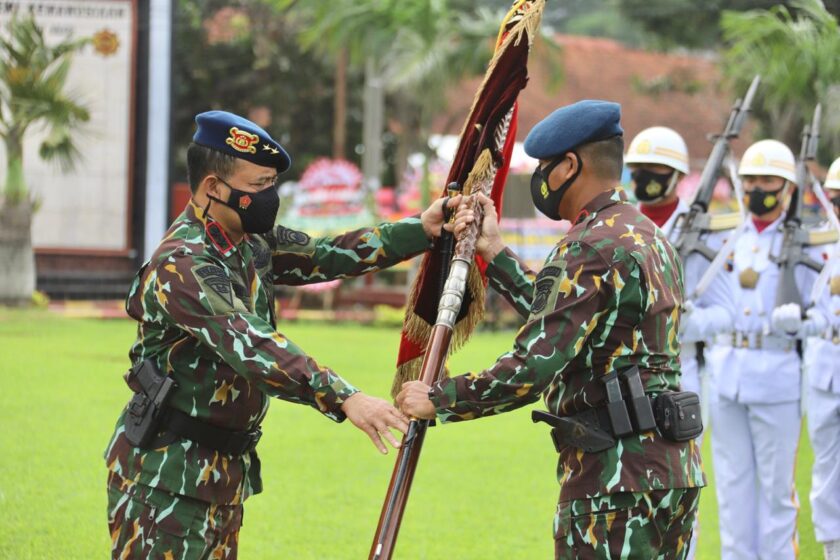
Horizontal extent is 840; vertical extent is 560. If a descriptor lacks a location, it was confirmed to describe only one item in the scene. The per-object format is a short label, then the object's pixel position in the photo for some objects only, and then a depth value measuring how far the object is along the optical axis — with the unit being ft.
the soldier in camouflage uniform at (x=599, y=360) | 24.06
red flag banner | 29.84
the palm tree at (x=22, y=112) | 127.49
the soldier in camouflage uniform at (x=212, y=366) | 25.12
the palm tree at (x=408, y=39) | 153.24
